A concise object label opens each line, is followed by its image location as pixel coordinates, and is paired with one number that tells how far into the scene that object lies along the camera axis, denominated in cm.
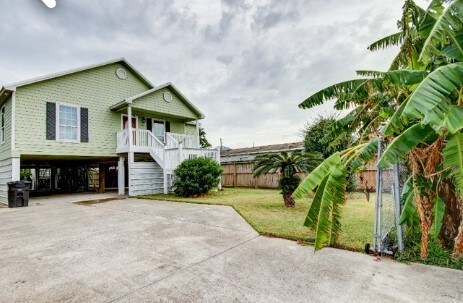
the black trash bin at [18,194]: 1036
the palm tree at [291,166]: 852
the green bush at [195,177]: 1174
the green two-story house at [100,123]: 1160
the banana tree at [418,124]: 284
